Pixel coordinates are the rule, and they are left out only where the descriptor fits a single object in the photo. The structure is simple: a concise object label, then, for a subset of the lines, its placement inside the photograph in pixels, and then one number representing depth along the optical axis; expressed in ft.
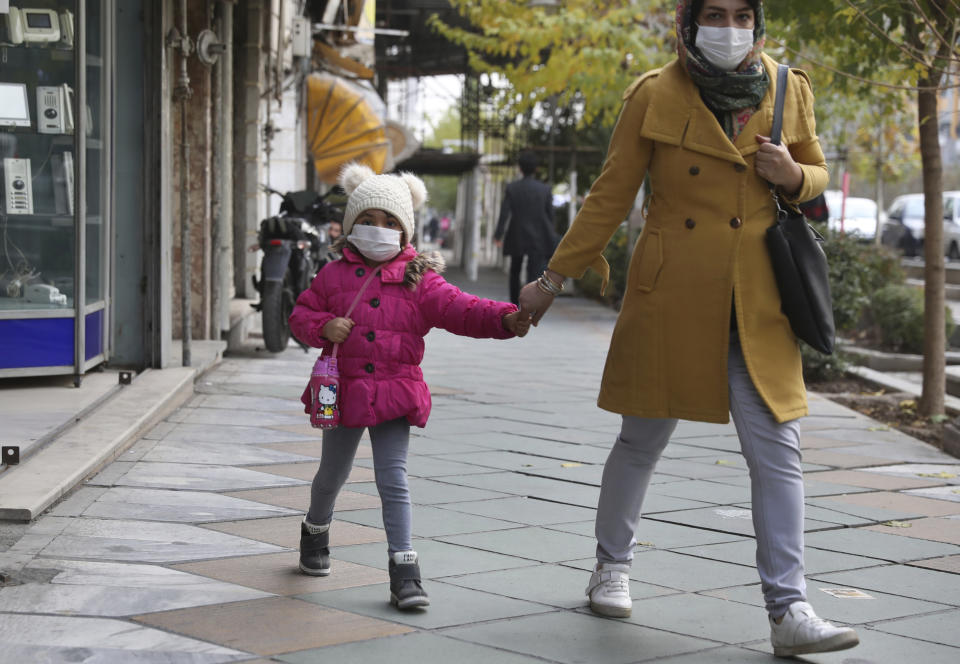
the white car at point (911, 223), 105.91
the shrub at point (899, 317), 46.03
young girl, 13.70
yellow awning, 65.05
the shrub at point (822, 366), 37.35
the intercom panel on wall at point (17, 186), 25.11
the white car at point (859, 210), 109.60
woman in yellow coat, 12.69
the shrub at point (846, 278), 38.93
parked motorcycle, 35.99
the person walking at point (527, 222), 51.93
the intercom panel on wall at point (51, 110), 25.67
